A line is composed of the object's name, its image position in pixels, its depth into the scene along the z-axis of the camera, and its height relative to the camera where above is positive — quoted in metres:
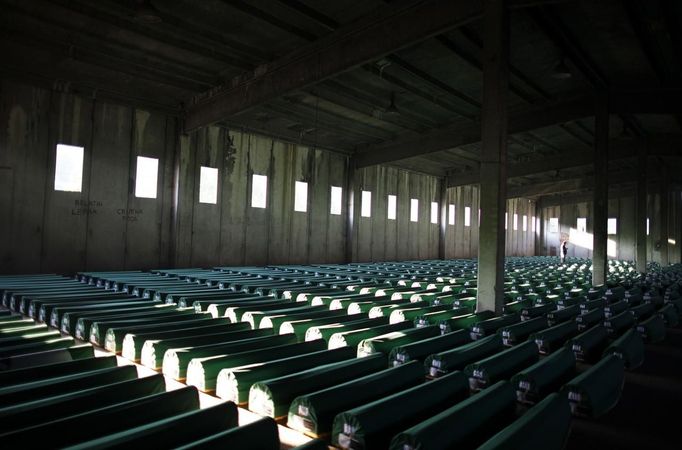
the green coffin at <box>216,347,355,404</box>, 3.61 -1.05
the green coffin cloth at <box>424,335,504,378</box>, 4.22 -1.02
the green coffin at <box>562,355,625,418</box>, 3.46 -1.04
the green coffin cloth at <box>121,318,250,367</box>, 4.75 -1.01
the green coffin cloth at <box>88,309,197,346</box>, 5.23 -0.99
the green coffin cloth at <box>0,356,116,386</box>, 3.37 -1.02
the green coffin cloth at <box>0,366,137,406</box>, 2.98 -1.01
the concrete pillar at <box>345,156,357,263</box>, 20.47 +1.85
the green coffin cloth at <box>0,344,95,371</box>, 3.68 -1.00
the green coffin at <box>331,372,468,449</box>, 2.75 -1.06
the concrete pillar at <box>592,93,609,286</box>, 12.95 +1.89
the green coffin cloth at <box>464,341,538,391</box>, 3.95 -1.02
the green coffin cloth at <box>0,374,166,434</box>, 2.64 -1.03
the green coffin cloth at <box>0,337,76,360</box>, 3.92 -0.97
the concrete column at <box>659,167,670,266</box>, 24.89 +2.56
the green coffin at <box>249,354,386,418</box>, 3.30 -1.05
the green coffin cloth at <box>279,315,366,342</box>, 5.65 -0.98
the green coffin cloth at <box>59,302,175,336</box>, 5.67 -0.97
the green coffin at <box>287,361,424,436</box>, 3.05 -1.06
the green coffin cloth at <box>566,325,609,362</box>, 5.23 -1.04
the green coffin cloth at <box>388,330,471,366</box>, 4.51 -1.01
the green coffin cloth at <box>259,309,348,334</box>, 5.91 -0.95
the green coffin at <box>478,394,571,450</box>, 2.37 -0.97
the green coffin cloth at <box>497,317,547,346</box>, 5.72 -0.99
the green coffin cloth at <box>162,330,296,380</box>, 4.23 -1.03
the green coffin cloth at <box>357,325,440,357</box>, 4.72 -0.97
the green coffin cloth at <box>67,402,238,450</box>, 2.25 -1.00
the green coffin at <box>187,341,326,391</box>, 3.92 -1.05
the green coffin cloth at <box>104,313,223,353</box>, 5.02 -0.99
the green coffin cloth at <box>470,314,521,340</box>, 5.82 -0.96
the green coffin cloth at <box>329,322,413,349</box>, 5.07 -0.99
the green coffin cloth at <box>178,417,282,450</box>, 2.23 -0.99
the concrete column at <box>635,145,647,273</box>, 18.16 +1.93
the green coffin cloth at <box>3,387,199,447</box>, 2.44 -1.03
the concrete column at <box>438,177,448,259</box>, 27.00 +2.02
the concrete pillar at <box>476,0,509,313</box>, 7.44 +1.51
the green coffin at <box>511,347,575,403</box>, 3.69 -1.04
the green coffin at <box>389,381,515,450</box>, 2.43 -1.01
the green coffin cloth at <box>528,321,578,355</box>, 5.46 -1.01
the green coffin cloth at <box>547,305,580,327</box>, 7.19 -0.96
